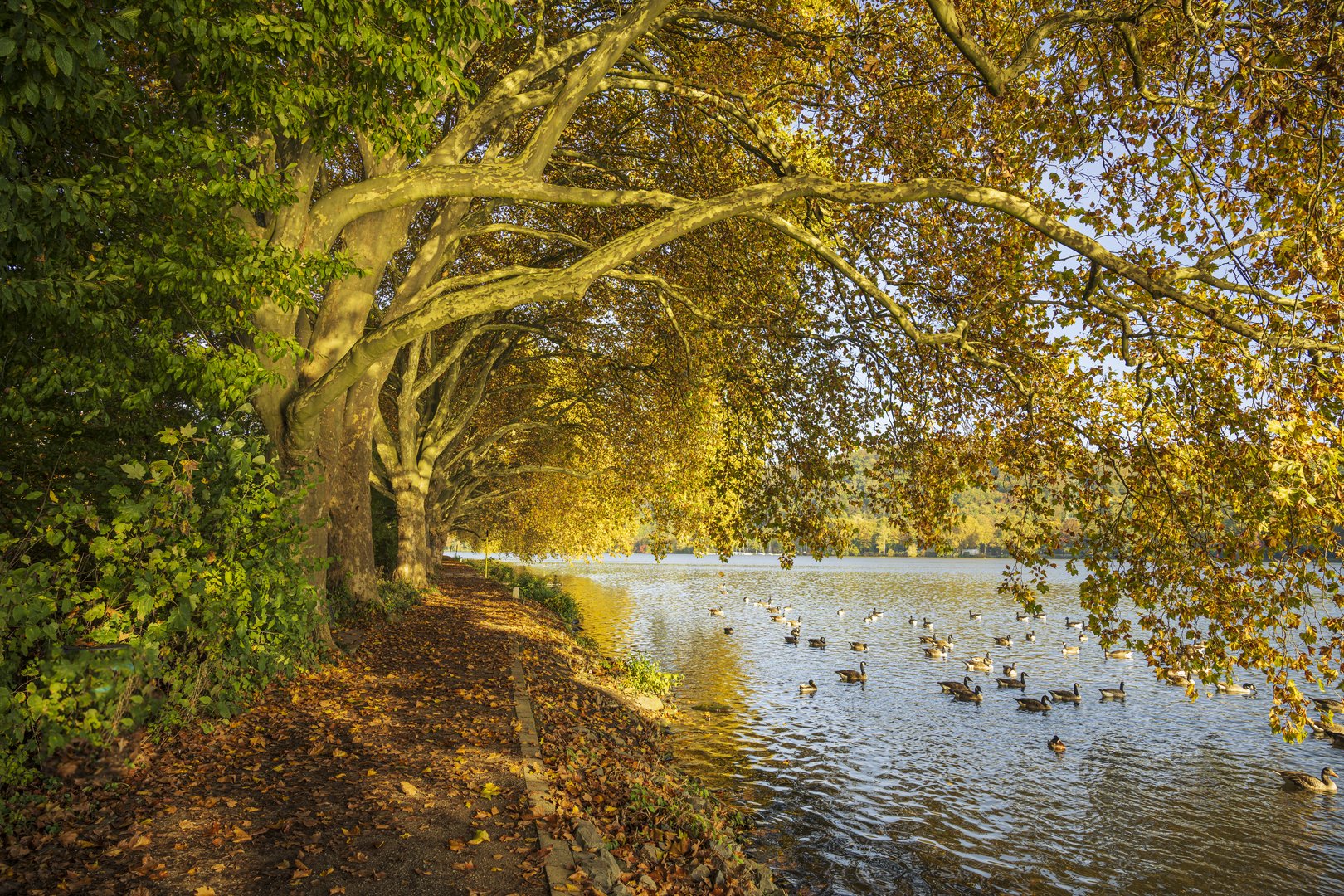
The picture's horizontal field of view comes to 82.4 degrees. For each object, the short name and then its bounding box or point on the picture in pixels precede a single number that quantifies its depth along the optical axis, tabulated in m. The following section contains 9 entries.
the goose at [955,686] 22.09
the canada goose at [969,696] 21.55
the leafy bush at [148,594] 5.24
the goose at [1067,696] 21.94
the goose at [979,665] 25.83
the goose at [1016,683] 23.69
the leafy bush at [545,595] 28.39
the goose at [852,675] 23.61
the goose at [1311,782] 14.74
